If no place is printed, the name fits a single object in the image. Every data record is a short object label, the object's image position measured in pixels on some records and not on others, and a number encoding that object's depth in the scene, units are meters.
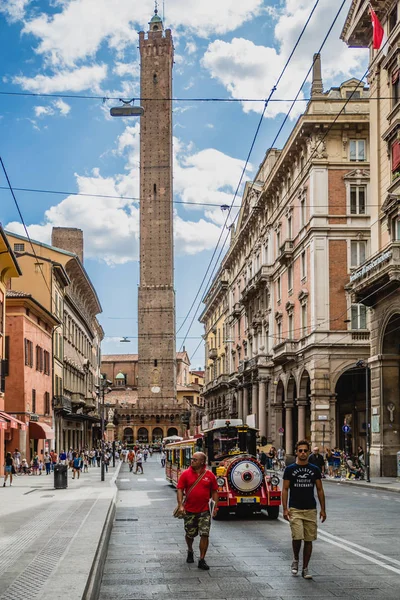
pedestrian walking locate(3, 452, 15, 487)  34.53
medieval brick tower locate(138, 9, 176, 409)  120.62
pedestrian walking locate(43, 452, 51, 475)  46.59
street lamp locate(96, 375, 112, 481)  44.11
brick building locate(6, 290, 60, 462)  45.62
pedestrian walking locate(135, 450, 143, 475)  51.78
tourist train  18.09
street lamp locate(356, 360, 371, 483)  33.51
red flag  31.17
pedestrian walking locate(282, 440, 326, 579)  10.23
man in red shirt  11.23
